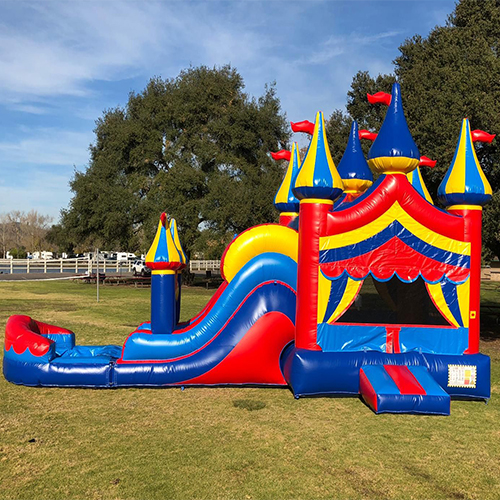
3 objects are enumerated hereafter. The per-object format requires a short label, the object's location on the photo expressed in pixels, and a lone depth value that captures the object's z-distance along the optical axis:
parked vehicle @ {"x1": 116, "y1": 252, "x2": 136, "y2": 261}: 65.11
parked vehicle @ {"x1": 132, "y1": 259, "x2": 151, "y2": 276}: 34.25
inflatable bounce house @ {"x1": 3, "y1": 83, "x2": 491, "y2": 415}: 7.39
